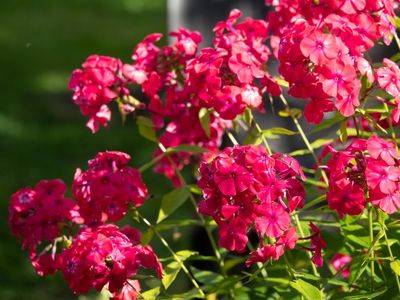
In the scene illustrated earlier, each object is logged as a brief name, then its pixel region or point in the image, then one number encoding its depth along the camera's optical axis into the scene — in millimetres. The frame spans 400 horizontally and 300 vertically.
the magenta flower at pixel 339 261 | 1460
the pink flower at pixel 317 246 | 1172
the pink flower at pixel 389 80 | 1163
